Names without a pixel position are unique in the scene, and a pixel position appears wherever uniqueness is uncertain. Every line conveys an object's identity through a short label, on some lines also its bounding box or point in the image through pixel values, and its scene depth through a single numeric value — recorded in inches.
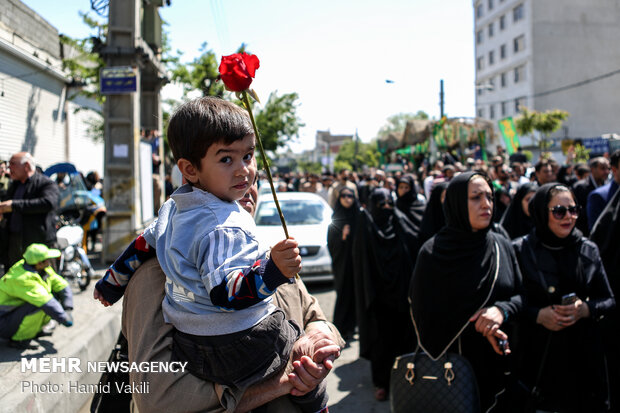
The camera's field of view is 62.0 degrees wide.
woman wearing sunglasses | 121.9
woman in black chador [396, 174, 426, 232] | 247.4
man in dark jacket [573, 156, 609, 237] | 263.1
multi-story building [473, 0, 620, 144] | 1828.2
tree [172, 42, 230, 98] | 775.7
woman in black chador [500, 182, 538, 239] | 210.8
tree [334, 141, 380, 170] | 2495.1
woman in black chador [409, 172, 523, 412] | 118.3
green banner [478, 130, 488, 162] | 772.6
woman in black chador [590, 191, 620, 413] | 146.2
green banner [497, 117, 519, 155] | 804.0
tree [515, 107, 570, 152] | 1246.3
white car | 349.4
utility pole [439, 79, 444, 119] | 919.7
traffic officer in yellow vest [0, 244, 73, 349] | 185.5
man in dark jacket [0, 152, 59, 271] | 216.5
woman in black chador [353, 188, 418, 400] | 199.6
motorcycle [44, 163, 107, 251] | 370.6
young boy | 52.6
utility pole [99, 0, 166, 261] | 380.2
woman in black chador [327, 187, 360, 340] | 254.8
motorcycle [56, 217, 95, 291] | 291.9
